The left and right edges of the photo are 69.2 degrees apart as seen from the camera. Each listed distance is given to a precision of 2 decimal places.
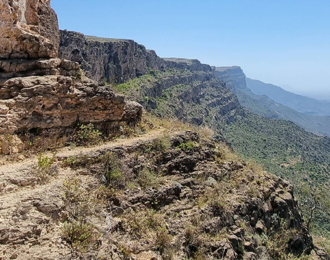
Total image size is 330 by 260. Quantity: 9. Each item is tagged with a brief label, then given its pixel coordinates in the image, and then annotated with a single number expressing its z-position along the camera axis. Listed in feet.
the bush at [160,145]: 28.81
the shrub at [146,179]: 24.69
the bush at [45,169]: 18.40
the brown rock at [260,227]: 28.48
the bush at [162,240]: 19.58
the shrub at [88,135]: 25.70
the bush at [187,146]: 31.33
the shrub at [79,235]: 15.33
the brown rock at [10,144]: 19.81
